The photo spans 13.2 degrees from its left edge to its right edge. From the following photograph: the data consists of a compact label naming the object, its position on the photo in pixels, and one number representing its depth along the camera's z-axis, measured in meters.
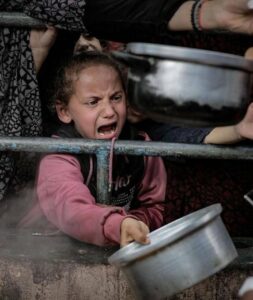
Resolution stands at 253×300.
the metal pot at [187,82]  3.51
